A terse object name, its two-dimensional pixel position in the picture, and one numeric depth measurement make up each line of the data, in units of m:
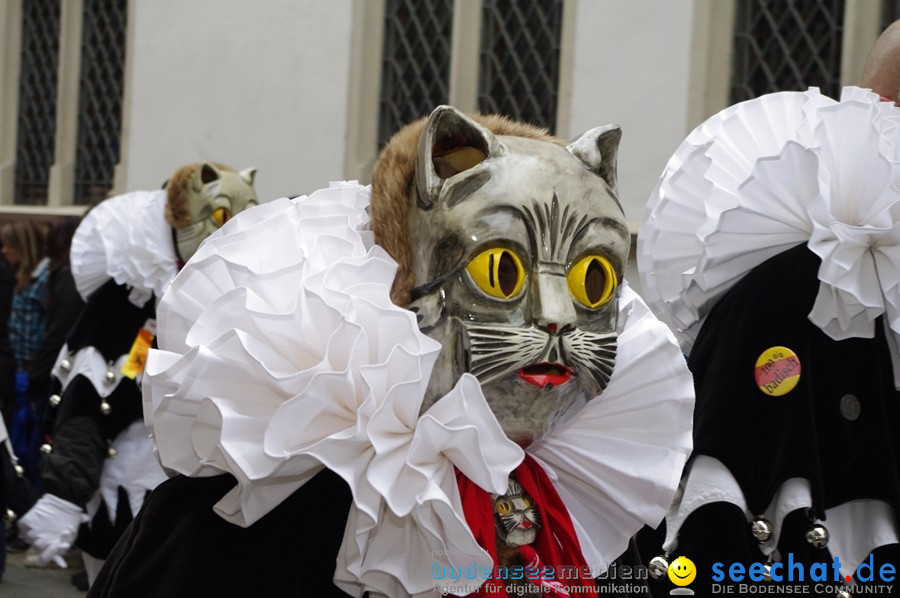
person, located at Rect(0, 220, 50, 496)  7.65
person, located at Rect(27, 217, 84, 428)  6.98
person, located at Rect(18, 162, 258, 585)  4.91
